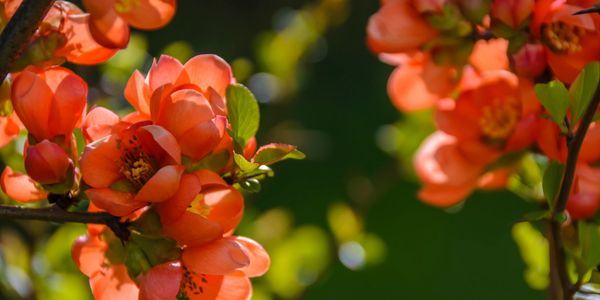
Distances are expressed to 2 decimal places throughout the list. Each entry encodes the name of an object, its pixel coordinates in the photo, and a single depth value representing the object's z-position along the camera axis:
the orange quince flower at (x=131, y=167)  0.81
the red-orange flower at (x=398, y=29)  0.91
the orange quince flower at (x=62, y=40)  0.84
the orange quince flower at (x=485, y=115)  0.94
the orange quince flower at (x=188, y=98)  0.81
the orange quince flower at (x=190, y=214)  0.81
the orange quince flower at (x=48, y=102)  0.82
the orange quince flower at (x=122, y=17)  0.85
